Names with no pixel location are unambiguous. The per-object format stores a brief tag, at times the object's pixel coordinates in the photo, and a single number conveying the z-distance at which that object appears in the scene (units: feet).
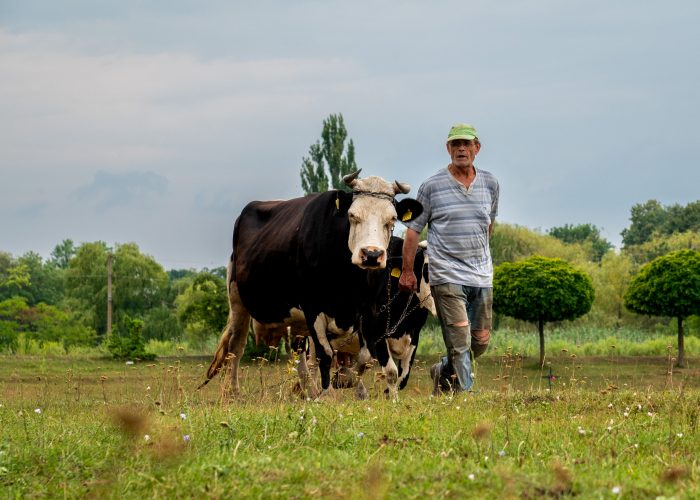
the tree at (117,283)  211.20
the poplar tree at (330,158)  146.82
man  31.42
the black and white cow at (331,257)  33.35
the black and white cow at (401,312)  36.96
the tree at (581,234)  364.38
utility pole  177.86
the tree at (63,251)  450.38
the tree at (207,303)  103.86
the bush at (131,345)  95.09
